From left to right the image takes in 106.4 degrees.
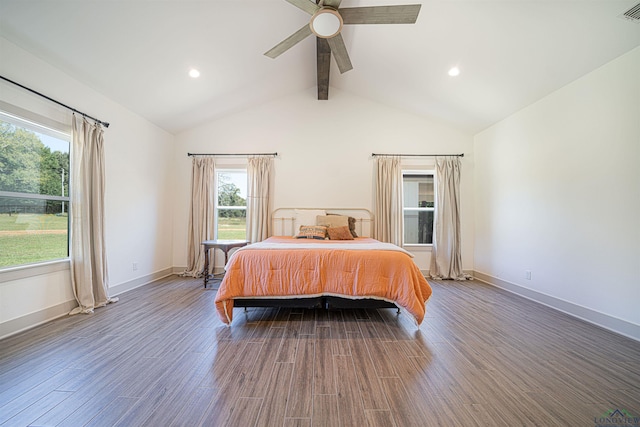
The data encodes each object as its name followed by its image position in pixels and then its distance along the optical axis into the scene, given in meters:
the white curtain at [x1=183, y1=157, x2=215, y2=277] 4.30
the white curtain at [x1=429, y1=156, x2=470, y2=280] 4.28
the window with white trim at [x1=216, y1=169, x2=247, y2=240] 4.56
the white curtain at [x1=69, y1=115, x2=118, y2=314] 2.62
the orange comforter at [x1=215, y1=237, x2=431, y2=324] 2.35
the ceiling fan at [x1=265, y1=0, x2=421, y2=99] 1.91
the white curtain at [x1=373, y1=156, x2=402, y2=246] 4.29
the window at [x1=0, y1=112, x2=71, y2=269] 2.17
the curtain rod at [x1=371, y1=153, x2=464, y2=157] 4.44
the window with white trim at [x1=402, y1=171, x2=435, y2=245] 4.61
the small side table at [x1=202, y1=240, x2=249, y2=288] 3.61
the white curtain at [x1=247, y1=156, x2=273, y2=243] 4.30
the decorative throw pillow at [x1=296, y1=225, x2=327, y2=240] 3.63
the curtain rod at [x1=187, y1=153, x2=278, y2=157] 4.44
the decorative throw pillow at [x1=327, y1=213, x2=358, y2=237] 4.05
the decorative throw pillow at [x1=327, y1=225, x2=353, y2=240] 3.66
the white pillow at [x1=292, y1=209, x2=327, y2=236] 4.13
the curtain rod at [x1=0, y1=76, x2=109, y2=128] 2.15
